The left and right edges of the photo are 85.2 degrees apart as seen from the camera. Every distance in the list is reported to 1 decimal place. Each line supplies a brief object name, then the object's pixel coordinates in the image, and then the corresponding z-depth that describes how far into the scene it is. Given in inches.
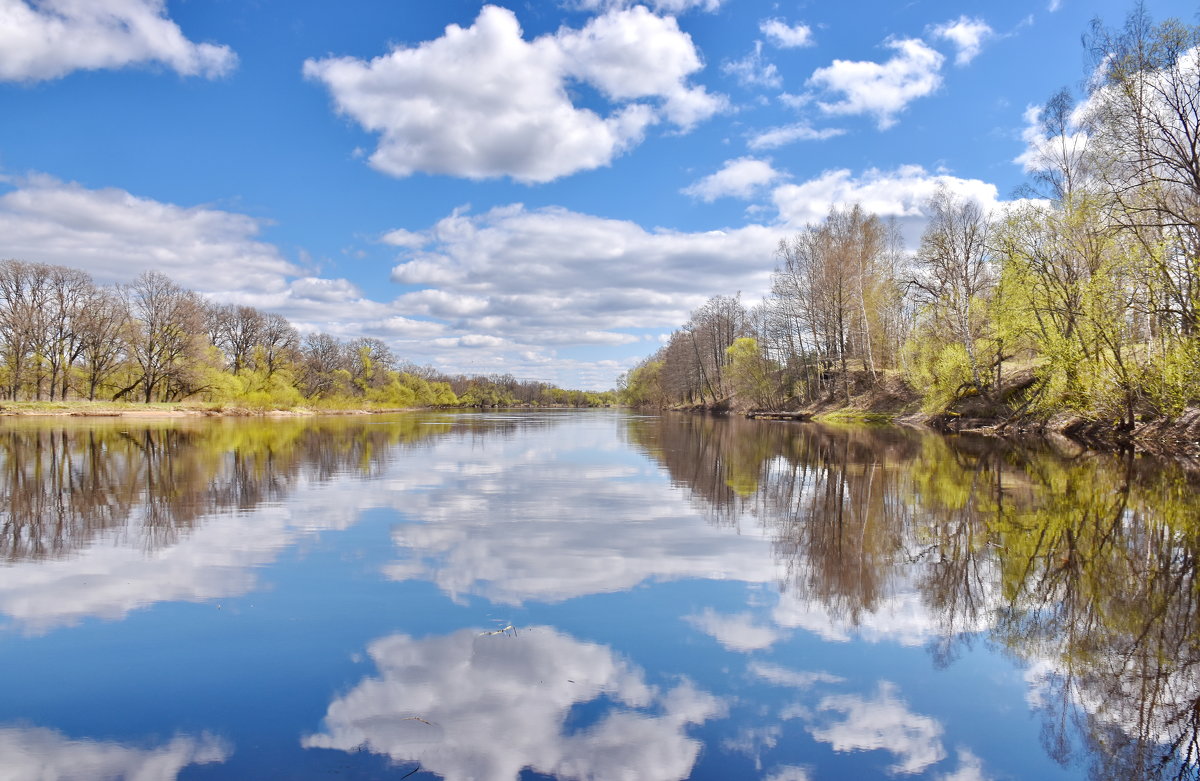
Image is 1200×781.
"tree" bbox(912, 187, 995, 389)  1471.5
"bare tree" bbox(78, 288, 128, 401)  2330.2
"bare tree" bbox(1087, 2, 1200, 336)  705.6
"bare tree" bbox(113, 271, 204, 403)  2458.2
